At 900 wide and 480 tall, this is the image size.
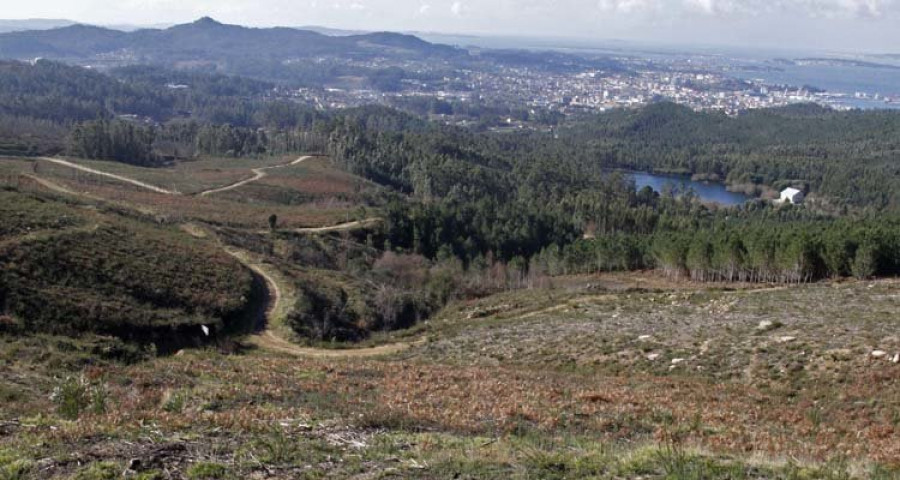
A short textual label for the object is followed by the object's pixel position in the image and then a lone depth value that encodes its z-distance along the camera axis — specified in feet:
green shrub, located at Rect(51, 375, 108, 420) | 39.04
